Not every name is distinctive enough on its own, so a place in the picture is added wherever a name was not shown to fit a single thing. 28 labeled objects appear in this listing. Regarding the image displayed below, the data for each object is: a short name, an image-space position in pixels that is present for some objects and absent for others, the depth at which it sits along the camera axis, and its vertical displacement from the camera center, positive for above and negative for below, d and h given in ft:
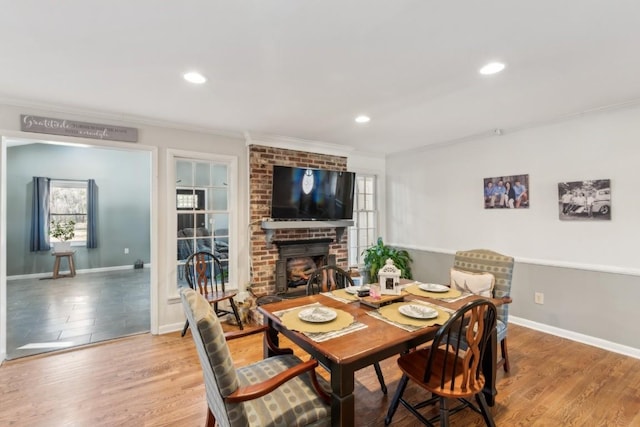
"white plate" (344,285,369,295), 7.90 -1.91
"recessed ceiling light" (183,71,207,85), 7.61 +3.58
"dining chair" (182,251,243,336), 11.59 -2.37
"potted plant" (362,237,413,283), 16.07 -2.23
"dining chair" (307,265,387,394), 8.86 -1.96
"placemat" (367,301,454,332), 5.85 -2.04
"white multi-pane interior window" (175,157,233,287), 12.21 +0.40
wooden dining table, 4.76 -2.17
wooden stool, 20.97 -2.99
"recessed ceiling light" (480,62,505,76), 7.18 +3.54
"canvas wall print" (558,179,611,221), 10.19 +0.52
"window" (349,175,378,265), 17.44 -0.11
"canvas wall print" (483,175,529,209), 12.19 +0.98
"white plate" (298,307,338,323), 6.01 -1.97
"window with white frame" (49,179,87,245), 22.11 +1.19
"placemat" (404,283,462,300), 7.77 -2.00
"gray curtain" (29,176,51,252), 20.90 +0.30
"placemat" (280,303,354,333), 5.69 -2.04
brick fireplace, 13.21 -0.12
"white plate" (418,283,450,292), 8.16 -1.93
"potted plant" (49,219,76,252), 21.44 -0.97
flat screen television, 13.21 +1.08
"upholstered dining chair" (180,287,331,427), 4.26 -2.75
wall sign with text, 9.51 +3.00
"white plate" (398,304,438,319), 6.17 -1.97
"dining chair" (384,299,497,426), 5.29 -2.99
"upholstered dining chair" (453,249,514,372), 8.52 -1.68
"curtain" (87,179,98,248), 22.94 +0.44
